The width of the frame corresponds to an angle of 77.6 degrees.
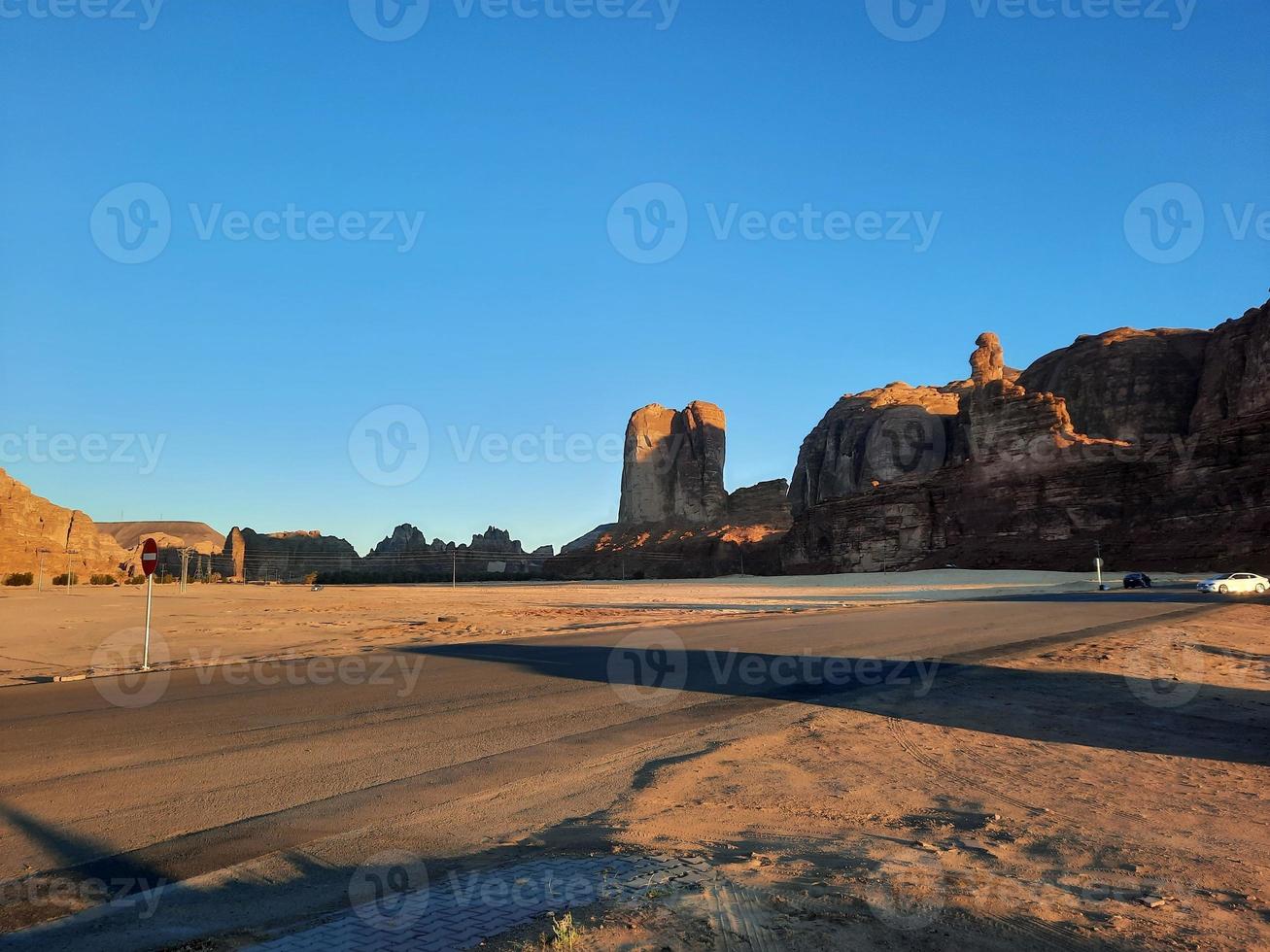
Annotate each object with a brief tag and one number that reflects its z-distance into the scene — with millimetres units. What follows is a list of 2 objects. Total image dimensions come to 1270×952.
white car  35750
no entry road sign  13808
